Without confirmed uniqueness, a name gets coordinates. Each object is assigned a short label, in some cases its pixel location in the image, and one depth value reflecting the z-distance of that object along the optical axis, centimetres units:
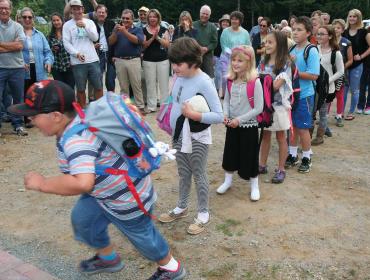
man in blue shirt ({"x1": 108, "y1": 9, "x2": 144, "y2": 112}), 742
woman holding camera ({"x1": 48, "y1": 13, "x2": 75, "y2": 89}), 716
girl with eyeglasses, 608
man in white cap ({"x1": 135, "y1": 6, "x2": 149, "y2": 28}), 847
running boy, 215
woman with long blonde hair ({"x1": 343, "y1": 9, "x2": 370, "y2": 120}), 762
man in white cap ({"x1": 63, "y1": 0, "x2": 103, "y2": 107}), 678
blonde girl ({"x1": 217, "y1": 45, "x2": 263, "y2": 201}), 394
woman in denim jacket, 666
